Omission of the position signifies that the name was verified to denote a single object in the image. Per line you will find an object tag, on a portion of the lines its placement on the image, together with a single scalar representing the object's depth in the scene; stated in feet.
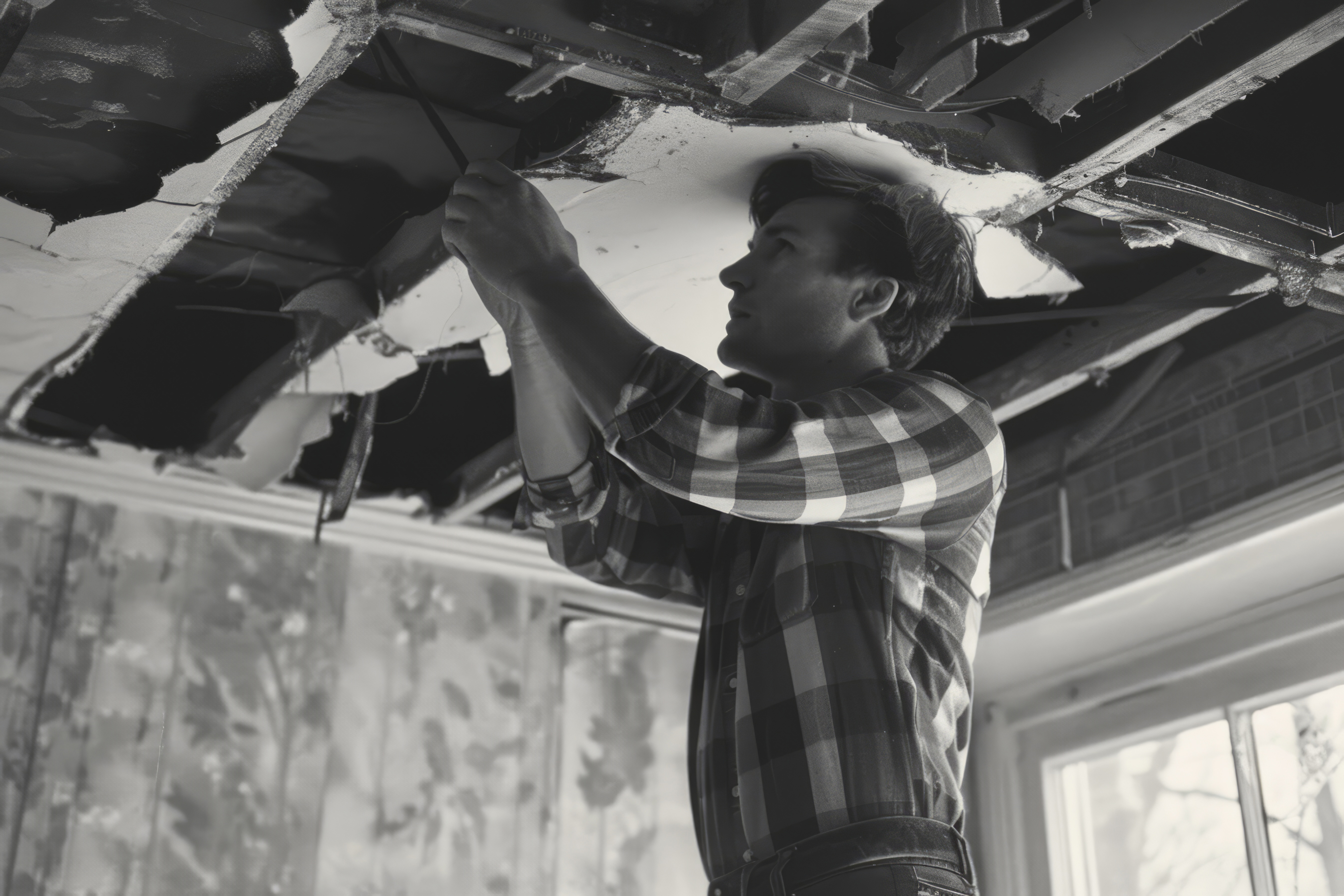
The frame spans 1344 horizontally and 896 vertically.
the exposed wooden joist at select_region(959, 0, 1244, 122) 8.68
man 8.39
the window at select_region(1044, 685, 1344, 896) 11.87
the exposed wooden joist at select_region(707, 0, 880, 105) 8.44
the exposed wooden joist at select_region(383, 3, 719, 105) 8.57
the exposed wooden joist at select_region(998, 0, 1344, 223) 8.73
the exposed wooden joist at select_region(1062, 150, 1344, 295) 9.44
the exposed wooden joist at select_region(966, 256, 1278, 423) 10.09
